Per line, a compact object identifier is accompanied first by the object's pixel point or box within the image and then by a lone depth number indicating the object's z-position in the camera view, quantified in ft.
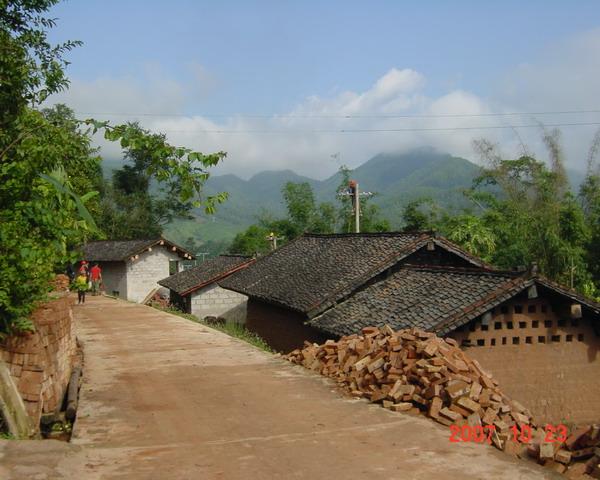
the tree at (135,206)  178.70
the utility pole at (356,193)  97.96
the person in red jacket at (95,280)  106.93
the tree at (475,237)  109.29
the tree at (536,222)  104.58
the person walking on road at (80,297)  99.42
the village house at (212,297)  99.40
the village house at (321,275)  56.49
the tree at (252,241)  175.01
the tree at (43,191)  22.90
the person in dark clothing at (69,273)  89.41
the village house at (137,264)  130.82
